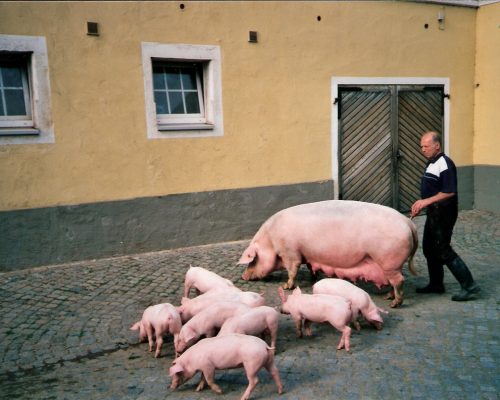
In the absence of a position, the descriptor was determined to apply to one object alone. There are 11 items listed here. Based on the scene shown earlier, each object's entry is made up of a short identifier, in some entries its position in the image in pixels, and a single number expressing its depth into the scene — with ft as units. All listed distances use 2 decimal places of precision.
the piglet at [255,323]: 14.73
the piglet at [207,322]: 15.01
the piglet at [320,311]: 15.79
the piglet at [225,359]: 12.73
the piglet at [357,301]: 16.88
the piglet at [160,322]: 15.64
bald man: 19.33
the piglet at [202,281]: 18.66
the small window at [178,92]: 28.19
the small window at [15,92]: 24.48
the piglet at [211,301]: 16.46
